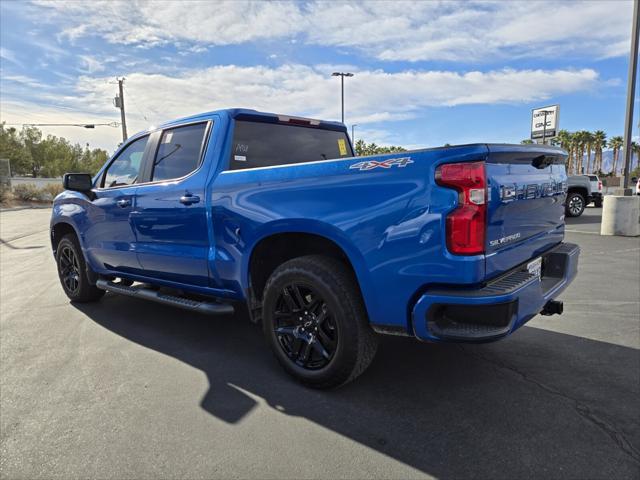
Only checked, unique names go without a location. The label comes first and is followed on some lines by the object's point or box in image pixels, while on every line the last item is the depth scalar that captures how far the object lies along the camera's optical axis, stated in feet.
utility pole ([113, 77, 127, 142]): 123.34
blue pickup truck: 7.88
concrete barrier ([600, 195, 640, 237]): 34.37
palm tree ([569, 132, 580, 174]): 281.13
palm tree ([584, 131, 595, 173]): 276.62
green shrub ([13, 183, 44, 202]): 110.22
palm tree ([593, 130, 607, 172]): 274.57
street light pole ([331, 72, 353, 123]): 146.92
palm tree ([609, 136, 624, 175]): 273.29
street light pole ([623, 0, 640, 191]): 33.94
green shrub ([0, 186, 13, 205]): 98.28
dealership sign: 52.02
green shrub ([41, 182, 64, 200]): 117.67
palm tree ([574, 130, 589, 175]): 277.85
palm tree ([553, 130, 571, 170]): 269.85
